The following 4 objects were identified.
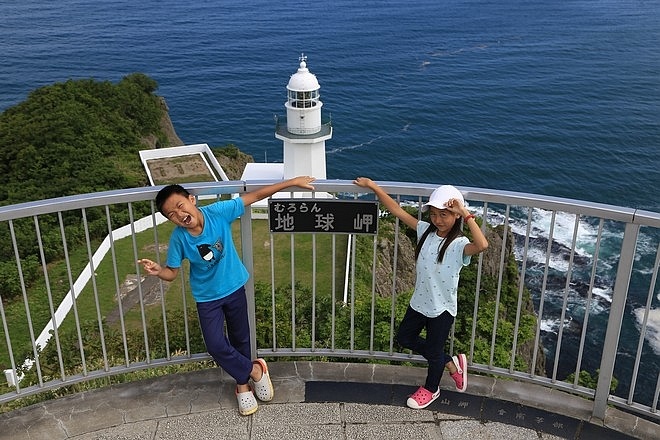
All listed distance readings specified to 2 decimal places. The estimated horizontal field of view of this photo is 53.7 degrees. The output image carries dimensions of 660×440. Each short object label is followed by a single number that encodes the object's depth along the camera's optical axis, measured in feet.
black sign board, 14.28
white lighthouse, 97.86
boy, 13.19
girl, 13.00
